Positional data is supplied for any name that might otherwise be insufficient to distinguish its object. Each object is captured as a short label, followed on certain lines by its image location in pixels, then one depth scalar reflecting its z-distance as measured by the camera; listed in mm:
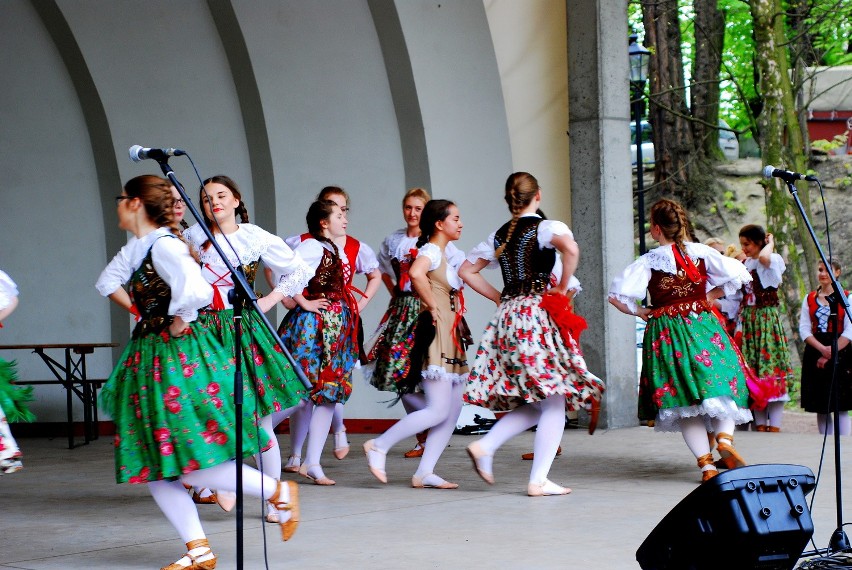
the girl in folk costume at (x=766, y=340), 9609
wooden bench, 8859
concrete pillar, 9492
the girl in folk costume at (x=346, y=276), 6992
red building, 25438
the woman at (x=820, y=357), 9531
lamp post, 13211
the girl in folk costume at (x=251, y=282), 5305
